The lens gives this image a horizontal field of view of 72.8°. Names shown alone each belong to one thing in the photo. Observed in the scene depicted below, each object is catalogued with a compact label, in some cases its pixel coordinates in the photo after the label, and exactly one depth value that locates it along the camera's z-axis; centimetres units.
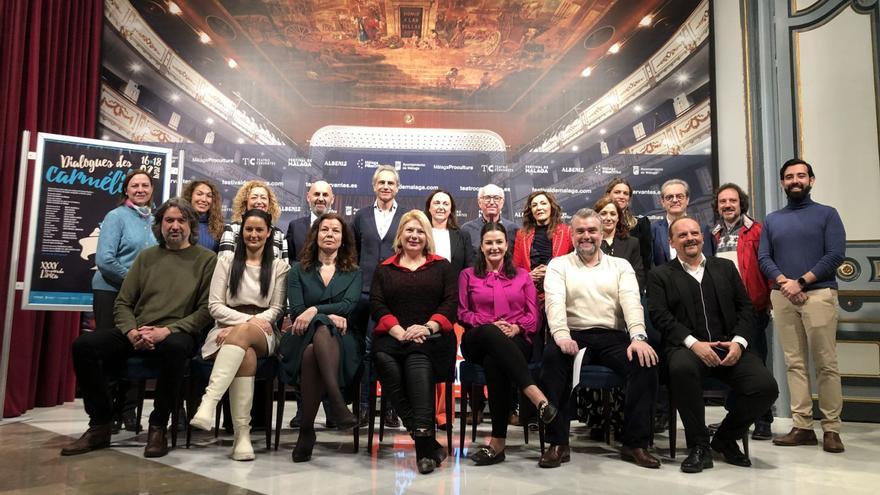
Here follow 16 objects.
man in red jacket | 356
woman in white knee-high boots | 280
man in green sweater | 288
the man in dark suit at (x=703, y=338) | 276
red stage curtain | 402
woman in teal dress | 279
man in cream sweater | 274
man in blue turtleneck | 330
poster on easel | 382
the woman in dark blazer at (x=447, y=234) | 366
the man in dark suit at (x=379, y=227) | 370
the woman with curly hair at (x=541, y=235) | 360
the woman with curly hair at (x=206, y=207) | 366
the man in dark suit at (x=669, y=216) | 371
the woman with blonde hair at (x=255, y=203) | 362
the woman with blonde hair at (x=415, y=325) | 274
